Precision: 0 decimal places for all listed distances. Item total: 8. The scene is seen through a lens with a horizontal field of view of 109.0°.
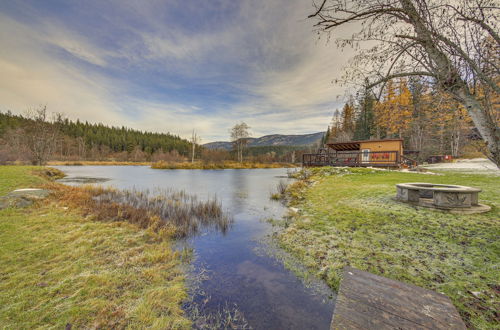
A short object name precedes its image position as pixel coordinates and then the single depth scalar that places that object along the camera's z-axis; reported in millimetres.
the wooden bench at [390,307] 1531
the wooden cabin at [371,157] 18094
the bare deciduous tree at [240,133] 48281
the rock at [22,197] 6004
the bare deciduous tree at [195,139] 48131
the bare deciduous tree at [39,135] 19053
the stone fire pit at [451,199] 5219
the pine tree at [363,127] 36262
